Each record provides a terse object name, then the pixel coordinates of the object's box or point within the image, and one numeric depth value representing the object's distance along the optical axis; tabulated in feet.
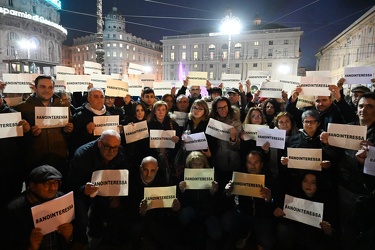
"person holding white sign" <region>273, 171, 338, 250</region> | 11.70
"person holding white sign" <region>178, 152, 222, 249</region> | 13.47
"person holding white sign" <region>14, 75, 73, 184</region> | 13.24
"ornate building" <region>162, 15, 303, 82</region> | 211.49
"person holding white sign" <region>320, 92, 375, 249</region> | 10.69
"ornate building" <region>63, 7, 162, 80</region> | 252.01
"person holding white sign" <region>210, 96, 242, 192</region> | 15.11
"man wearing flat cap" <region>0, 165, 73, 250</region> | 8.84
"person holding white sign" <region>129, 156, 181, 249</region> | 12.94
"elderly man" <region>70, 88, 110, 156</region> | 14.96
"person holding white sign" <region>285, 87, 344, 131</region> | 14.77
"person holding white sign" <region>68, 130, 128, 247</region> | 11.85
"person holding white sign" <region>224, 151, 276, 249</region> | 12.89
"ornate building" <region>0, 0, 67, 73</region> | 146.30
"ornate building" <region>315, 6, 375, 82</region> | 123.13
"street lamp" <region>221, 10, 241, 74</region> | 62.28
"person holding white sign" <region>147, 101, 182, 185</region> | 15.34
